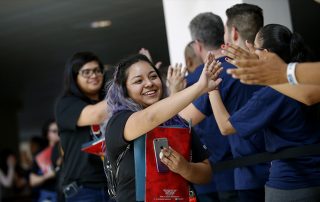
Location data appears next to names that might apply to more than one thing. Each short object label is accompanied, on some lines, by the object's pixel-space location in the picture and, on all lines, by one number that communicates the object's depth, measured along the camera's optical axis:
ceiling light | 9.00
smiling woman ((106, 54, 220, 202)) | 3.02
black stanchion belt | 3.18
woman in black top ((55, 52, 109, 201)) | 4.48
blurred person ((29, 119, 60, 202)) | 7.00
